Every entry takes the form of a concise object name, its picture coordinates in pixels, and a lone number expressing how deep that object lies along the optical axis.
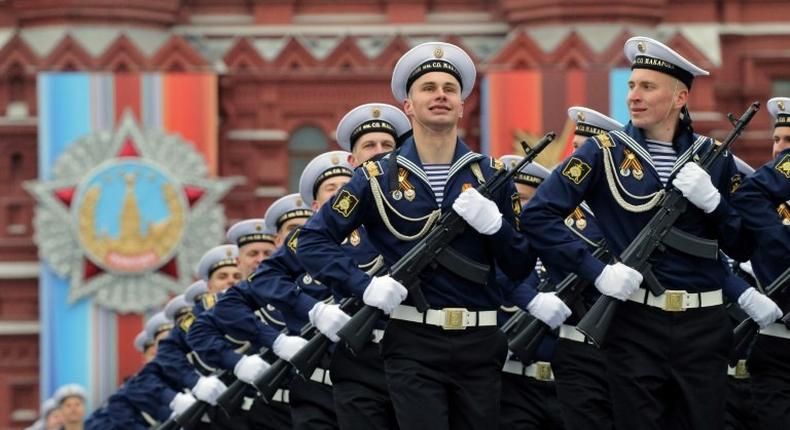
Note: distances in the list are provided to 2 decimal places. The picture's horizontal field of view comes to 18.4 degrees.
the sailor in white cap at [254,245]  16.64
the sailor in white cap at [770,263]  11.71
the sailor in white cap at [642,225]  10.85
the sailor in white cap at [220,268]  18.11
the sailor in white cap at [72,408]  22.47
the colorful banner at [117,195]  33.34
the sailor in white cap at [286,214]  15.38
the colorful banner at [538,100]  32.66
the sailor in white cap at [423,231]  10.92
